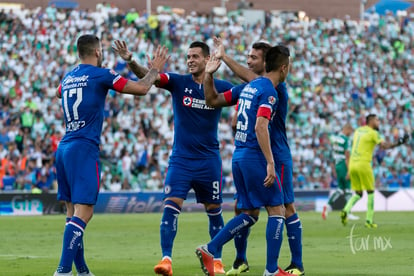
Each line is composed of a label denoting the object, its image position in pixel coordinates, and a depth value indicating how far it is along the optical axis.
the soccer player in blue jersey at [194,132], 12.45
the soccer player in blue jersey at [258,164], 11.11
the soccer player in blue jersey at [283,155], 12.01
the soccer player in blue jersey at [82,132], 10.82
